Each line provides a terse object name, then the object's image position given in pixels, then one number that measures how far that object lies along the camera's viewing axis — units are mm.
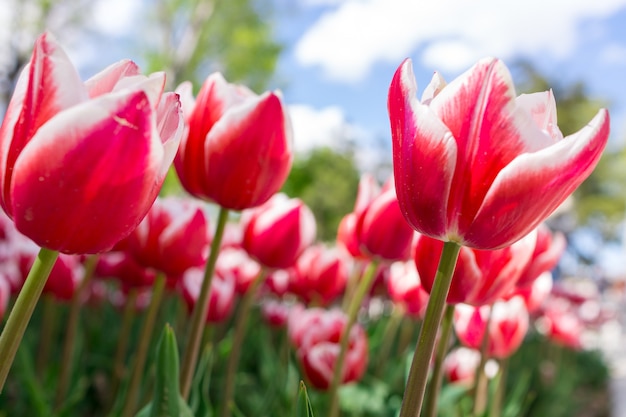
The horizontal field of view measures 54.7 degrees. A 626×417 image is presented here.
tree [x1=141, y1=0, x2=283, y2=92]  14930
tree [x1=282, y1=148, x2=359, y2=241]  21406
